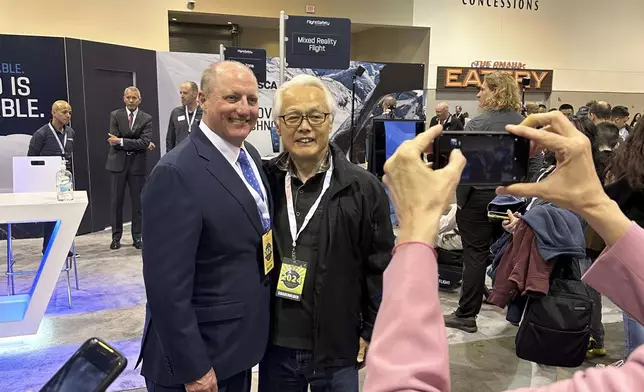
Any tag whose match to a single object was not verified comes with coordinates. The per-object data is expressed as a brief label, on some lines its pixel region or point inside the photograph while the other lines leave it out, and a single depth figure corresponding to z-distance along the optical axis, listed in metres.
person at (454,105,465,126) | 10.32
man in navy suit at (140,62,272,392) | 1.40
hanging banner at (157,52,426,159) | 7.62
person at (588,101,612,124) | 4.63
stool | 3.92
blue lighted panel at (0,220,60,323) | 3.33
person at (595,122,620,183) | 2.90
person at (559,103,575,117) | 7.72
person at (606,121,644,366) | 2.05
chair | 4.10
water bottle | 3.46
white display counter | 3.29
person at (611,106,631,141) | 5.51
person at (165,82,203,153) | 6.02
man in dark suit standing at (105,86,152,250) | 5.81
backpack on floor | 2.51
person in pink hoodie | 0.59
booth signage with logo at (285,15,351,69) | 4.45
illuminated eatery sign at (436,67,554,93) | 11.83
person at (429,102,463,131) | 7.64
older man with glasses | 1.65
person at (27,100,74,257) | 5.48
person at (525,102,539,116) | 6.71
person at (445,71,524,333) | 3.27
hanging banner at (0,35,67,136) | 5.84
